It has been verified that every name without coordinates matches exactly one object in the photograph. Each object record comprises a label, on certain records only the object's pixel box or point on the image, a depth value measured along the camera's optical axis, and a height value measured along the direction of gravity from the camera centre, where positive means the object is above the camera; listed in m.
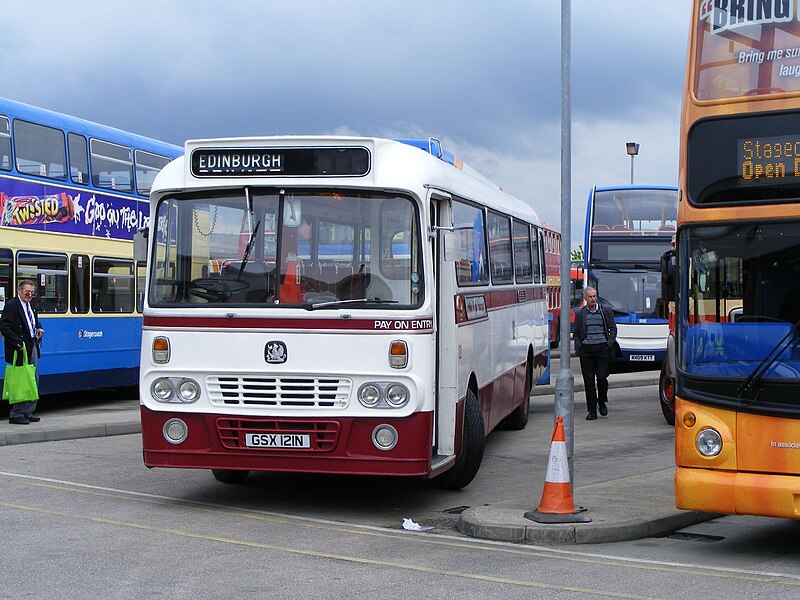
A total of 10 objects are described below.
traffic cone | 10.01 -1.49
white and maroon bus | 10.23 -0.07
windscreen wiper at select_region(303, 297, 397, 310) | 10.30 +0.01
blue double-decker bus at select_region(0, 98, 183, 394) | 18.27 +1.11
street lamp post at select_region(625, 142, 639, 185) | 47.47 +5.90
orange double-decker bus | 8.65 +0.22
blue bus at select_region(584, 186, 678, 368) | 30.36 +1.13
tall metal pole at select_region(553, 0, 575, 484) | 10.62 +0.51
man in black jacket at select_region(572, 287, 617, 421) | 19.50 -0.58
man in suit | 16.64 -0.32
